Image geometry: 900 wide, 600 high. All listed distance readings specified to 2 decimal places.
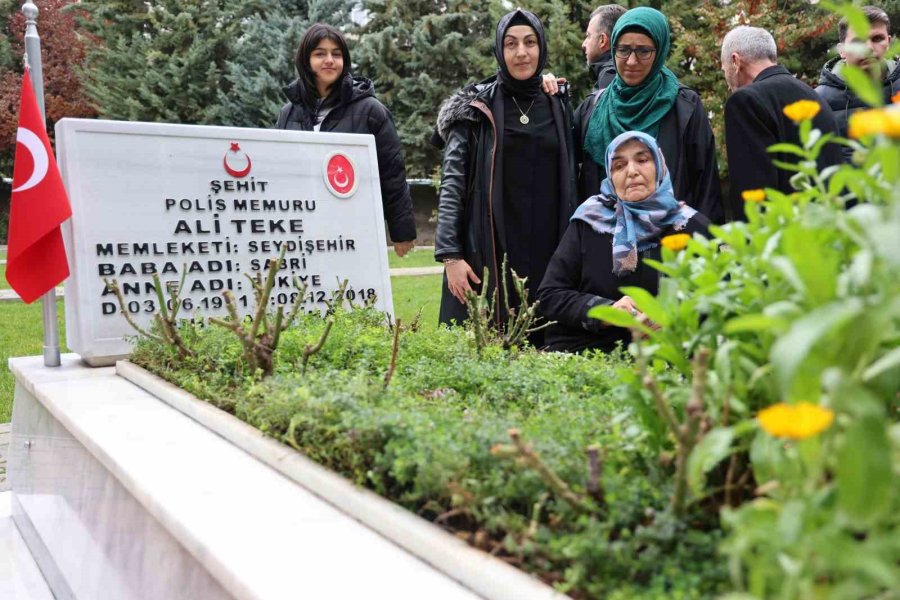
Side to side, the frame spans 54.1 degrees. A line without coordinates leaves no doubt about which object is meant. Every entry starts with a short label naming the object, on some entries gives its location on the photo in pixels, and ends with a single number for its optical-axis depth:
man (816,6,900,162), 4.36
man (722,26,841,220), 3.56
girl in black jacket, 4.62
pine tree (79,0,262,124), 21.30
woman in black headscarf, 3.93
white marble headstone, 3.86
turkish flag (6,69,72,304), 3.63
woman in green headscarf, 3.67
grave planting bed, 1.38
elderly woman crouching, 3.15
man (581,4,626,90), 4.52
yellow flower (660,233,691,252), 1.55
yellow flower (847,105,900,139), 0.85
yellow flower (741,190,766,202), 1.48
